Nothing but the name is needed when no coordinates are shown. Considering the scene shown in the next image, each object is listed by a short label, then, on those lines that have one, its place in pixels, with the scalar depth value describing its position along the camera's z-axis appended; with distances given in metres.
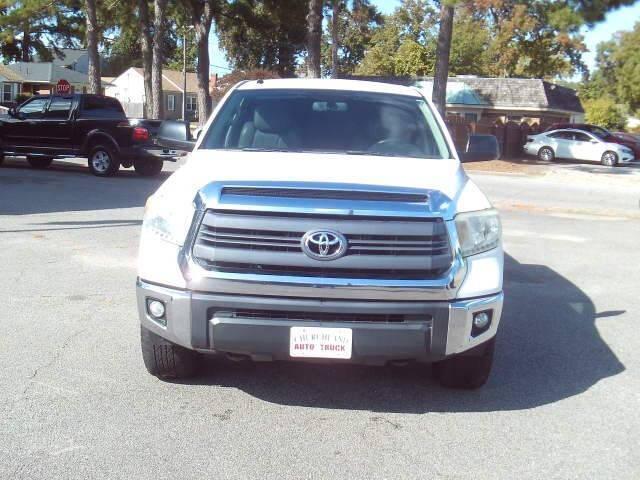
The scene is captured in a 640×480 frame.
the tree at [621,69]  61.56
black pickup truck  17.91
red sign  32.00
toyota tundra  4.09
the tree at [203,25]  33.97
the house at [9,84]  59.75
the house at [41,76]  64.25
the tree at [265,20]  31.83
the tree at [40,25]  30.58
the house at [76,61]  85.86
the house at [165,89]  82.25
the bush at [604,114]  58.06
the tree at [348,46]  75.00
